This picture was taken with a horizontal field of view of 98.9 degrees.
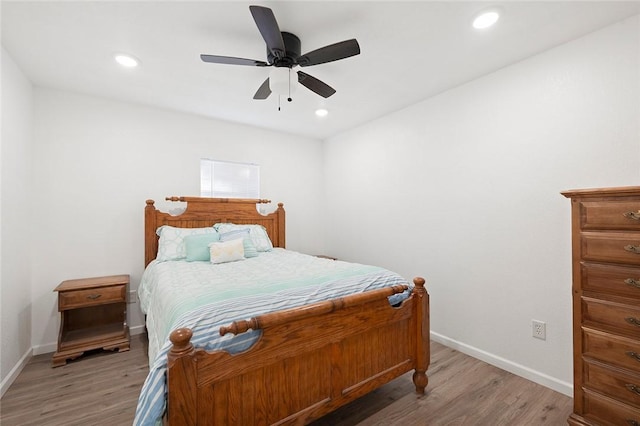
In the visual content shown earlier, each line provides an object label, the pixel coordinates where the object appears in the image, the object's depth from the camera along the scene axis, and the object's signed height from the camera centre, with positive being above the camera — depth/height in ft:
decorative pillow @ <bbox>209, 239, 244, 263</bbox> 8.72 -1.26
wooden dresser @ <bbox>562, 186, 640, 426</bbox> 4.75 -1.72
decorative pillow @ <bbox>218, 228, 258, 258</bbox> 9.72 -0.94
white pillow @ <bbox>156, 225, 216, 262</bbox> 9.14 -1.01
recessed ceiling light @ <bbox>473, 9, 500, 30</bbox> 5.59 +4.06
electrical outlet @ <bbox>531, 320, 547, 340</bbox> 6.87 -2.99
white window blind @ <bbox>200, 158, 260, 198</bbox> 11.69 +1.50
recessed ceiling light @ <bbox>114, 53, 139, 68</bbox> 7.04 +4.03
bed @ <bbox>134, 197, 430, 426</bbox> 3.78 -2.32
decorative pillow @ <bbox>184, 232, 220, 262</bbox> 8.98 -1.12
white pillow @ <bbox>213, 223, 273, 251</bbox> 10.59 -0.84
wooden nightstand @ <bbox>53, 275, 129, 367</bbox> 7.95 -3.53
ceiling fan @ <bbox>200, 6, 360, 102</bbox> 5.00 +3.34
